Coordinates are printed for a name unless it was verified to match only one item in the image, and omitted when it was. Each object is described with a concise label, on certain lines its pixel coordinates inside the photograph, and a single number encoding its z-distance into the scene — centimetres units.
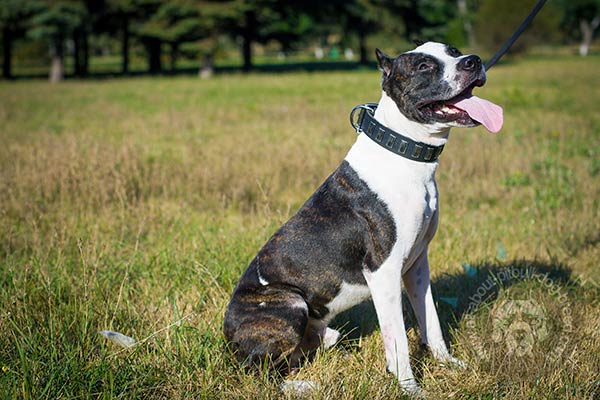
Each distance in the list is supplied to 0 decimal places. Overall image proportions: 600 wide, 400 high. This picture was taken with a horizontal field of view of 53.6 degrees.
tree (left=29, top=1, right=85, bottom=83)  2703
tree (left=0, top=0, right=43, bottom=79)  2689
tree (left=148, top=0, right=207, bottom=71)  3034
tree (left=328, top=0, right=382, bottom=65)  3847
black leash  353
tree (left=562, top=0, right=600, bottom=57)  5678
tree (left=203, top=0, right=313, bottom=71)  3078
